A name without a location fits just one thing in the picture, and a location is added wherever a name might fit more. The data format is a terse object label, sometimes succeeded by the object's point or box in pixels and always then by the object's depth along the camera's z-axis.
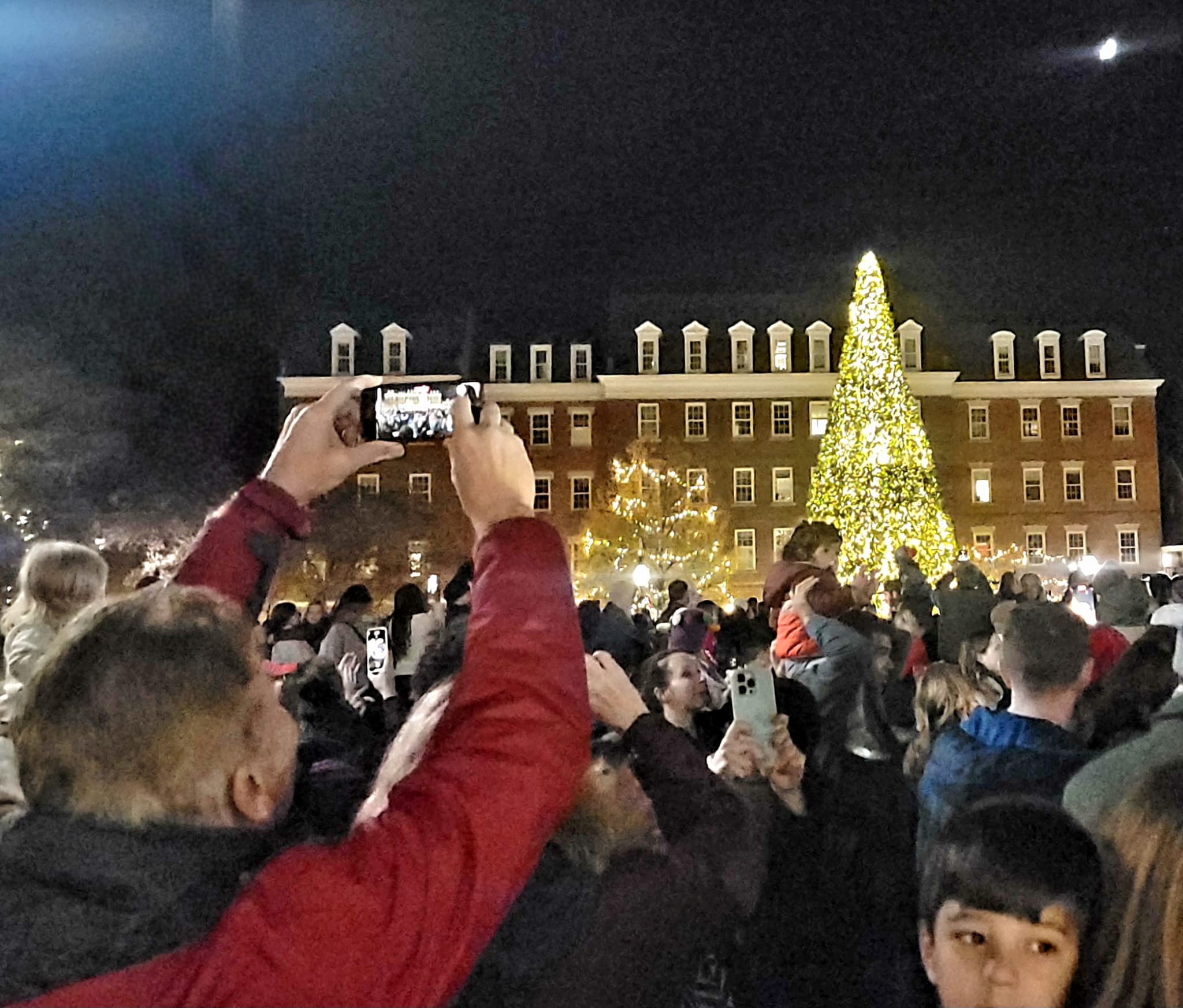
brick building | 46.06
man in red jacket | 1.45
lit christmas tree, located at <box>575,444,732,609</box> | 40.03
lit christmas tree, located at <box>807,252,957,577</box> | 24.42
